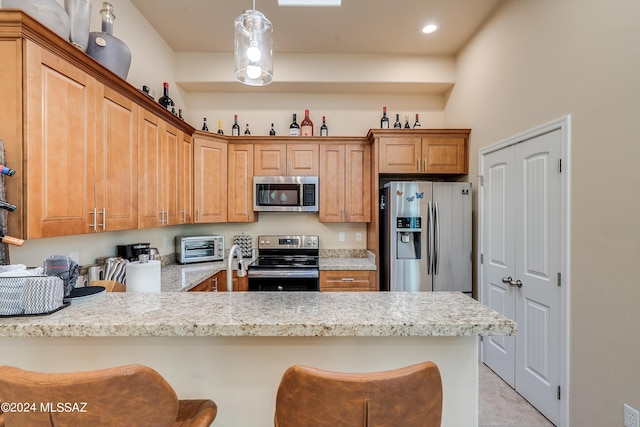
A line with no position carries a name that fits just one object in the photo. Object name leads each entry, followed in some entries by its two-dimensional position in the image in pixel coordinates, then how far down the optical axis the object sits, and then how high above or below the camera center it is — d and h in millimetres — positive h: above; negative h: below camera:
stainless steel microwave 3459 +245
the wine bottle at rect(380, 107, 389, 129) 3617 +1134
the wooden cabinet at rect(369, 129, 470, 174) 3211 +676
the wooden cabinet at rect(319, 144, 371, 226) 3492 +375
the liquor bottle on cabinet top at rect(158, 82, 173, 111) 2875 +1115
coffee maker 2389 -297
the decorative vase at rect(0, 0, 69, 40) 1427 +1007
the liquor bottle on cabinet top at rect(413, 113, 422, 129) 3558 +1080
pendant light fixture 1555 +901
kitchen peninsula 1052 -506
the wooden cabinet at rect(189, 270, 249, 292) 2895 -706
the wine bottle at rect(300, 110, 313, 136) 3656 +1073
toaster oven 3258 -389
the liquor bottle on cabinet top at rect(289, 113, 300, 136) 3615 +1041
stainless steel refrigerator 2973 -235
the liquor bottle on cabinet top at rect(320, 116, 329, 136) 3664 +1044
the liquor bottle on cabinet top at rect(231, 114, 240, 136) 3687 +1070
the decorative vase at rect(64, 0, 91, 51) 1633 +1086
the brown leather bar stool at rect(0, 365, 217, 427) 703 -444
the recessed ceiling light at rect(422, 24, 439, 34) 2926 +1855
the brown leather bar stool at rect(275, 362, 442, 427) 738 -466
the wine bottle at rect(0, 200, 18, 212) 1155 +34
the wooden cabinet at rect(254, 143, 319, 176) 3502 +660
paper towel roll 1488 -316
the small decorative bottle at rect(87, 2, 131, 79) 1835 +1057
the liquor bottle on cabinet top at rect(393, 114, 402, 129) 3588 +1085
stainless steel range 3096 -563
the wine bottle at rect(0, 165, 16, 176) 1174 +173
